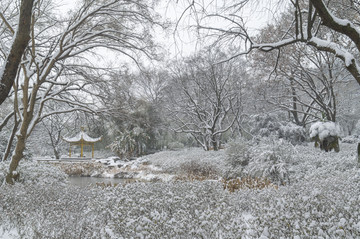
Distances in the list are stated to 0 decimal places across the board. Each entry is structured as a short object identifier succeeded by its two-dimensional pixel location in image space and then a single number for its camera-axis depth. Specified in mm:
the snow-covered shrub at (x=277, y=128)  12438
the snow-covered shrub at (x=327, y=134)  9117
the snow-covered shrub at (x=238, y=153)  9305
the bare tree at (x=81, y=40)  5766
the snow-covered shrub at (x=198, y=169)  10473
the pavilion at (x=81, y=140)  22866
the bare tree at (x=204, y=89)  15141
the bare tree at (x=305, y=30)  3835
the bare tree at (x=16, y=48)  3074
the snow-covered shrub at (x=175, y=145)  24916
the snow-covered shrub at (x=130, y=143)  21406
